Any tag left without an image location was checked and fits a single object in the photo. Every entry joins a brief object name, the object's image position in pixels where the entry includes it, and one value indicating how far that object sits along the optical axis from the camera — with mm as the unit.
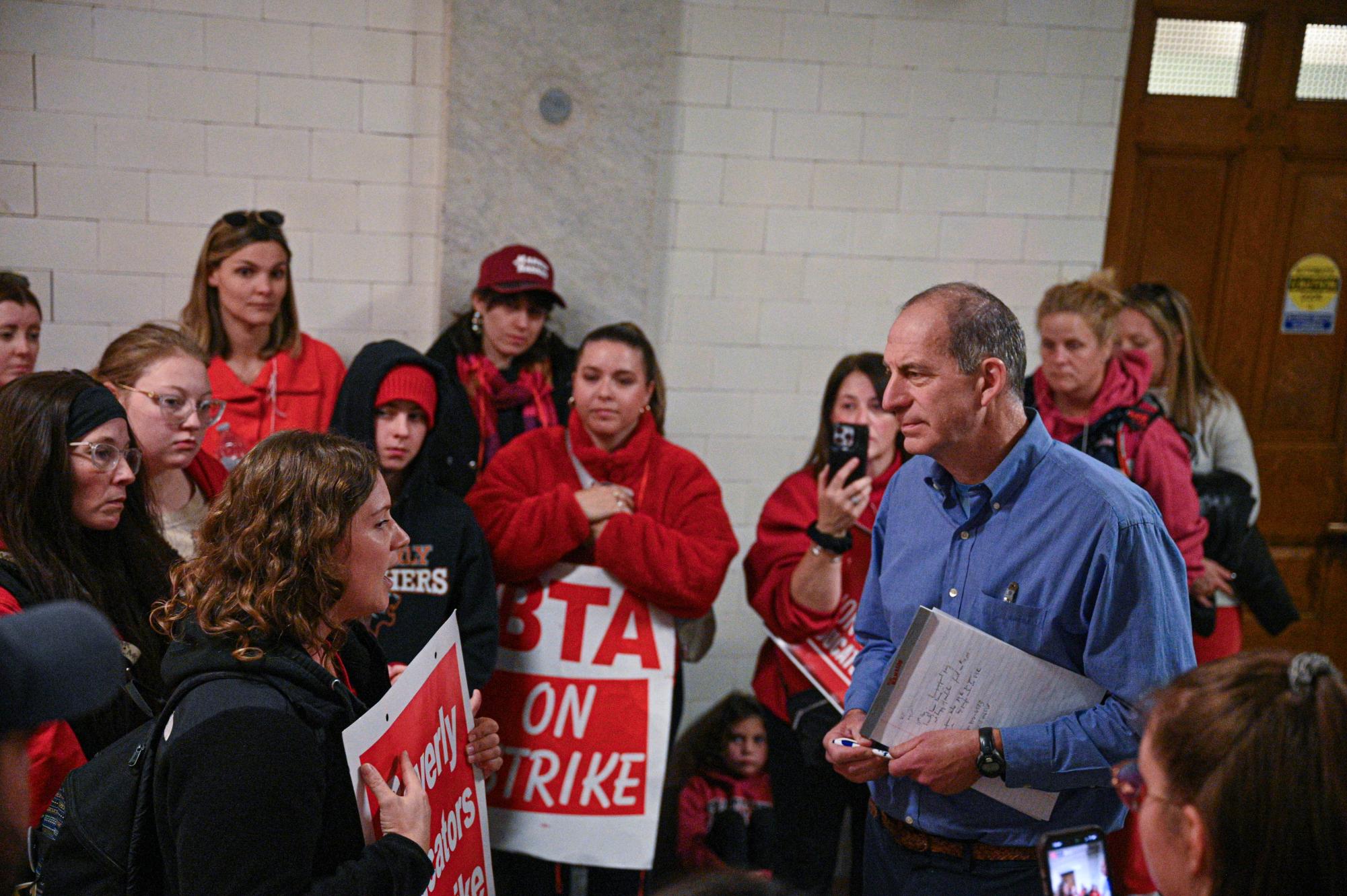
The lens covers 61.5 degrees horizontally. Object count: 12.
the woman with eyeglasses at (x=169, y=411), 2949
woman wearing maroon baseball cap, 4199
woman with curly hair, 1619
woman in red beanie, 3182
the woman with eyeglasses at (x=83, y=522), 2275
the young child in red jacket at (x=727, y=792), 4105
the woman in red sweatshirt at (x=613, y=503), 3295
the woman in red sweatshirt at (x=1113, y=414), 3703
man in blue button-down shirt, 2117
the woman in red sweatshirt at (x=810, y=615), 3295
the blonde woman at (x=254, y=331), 4027
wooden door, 5102
